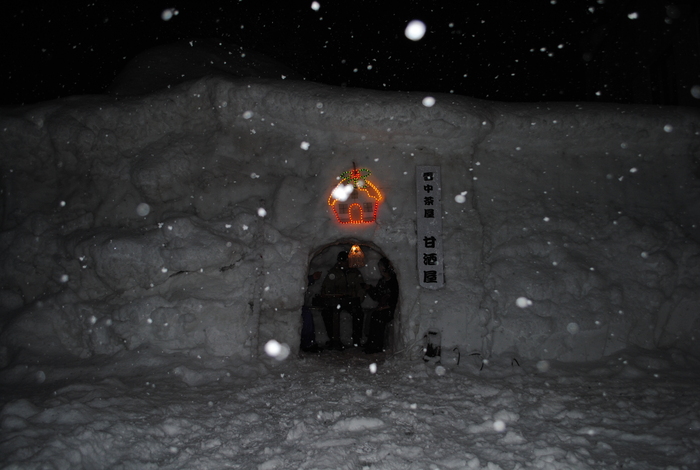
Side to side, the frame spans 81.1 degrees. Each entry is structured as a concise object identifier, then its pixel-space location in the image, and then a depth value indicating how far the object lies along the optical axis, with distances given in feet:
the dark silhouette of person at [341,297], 26.43
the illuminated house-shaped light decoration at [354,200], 20.62
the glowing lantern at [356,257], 28.76
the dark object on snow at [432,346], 18.85
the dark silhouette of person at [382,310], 24.58
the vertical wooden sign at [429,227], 19.94
